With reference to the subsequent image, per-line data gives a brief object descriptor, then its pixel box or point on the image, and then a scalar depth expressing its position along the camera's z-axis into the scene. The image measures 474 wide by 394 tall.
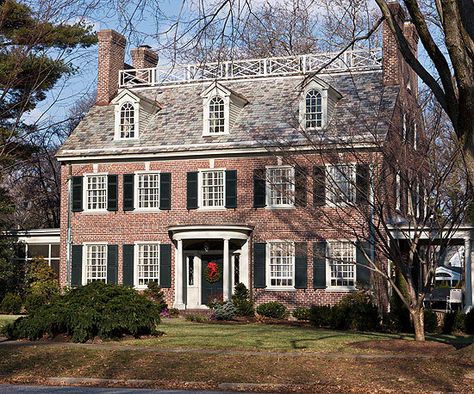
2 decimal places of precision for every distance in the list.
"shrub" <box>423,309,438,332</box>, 25.42
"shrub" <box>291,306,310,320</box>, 29.23
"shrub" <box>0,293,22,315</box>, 31.97
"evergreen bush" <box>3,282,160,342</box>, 19.12
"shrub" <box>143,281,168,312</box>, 31.59
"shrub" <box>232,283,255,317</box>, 29.92
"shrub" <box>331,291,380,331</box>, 25.36
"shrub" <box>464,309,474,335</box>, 25.42
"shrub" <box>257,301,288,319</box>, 29.86
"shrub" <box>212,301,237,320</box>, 28.33
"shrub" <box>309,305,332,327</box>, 26.42
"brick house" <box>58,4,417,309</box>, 30.56
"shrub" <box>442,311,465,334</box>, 25.50
